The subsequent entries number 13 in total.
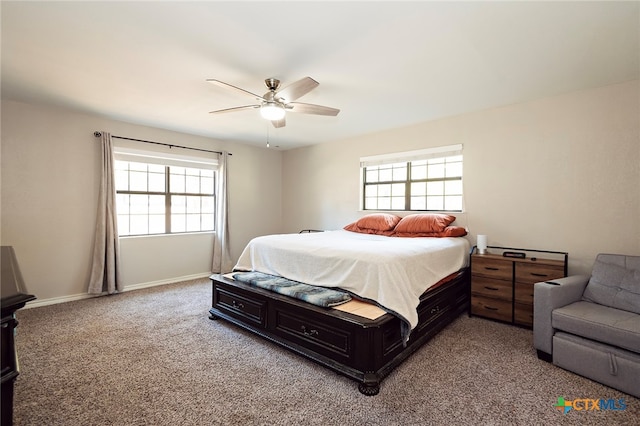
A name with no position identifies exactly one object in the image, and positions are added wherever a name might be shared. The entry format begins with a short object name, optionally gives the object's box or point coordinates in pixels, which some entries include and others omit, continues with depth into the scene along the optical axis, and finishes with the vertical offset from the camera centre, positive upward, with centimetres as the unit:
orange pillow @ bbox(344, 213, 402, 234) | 425 -21
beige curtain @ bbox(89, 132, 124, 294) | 407 -44
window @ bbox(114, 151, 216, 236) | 459 +20
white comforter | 234 -50
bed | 218 -77
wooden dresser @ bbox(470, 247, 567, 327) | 304 -75
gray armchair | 201 -81
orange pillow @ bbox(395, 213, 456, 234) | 384 -17
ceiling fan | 251 +102
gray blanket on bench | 242 -72
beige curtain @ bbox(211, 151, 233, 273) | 539 -27
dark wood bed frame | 209 -99
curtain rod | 413 +101
